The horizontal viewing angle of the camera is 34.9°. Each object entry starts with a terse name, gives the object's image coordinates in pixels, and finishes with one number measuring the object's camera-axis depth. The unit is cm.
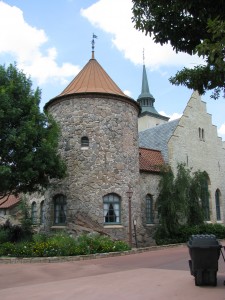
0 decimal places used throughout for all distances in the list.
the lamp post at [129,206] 1970
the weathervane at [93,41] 2456
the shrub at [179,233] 2186
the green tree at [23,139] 1652
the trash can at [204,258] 857
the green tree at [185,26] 646
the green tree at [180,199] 2197
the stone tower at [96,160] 2011
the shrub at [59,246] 1518
